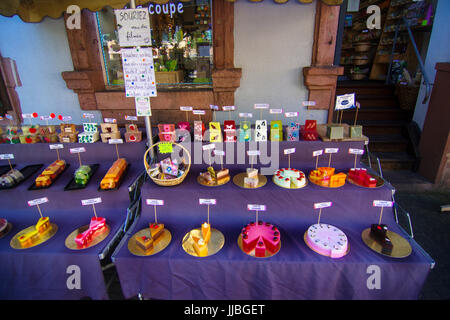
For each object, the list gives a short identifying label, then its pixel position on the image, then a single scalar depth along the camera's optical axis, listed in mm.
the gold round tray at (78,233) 2100
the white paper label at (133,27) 2326
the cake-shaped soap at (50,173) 2523
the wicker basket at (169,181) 2373
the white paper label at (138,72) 2439
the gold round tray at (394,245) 1961
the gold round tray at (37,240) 2131
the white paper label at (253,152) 2490
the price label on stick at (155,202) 2322
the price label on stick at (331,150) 2611
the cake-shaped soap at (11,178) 2523
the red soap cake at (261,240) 2009
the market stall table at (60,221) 2055
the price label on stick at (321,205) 2219
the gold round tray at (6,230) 2297
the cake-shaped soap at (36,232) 2133
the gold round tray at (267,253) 2014
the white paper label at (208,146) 2572
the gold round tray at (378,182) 2375
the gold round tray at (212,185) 2433
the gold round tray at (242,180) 2410
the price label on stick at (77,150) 2685
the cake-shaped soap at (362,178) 2352
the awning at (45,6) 2633
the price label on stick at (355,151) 2539
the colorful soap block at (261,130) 2635
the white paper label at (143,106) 2578
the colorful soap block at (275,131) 2688
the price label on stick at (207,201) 2258
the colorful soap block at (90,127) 2945
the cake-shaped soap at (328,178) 2375
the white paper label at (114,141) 2754
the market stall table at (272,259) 1944
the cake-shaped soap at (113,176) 2486
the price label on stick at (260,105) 2634
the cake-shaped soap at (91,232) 2088
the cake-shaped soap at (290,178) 2357
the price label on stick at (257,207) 2211
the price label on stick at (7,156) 2658
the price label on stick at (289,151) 2557
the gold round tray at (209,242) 2064
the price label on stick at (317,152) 2567
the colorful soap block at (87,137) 2871
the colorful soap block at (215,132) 2641
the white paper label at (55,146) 2722
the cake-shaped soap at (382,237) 1977
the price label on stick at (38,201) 2260
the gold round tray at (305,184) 2371
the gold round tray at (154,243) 2045
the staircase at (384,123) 4473
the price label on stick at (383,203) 2164
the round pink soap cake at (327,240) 1981
